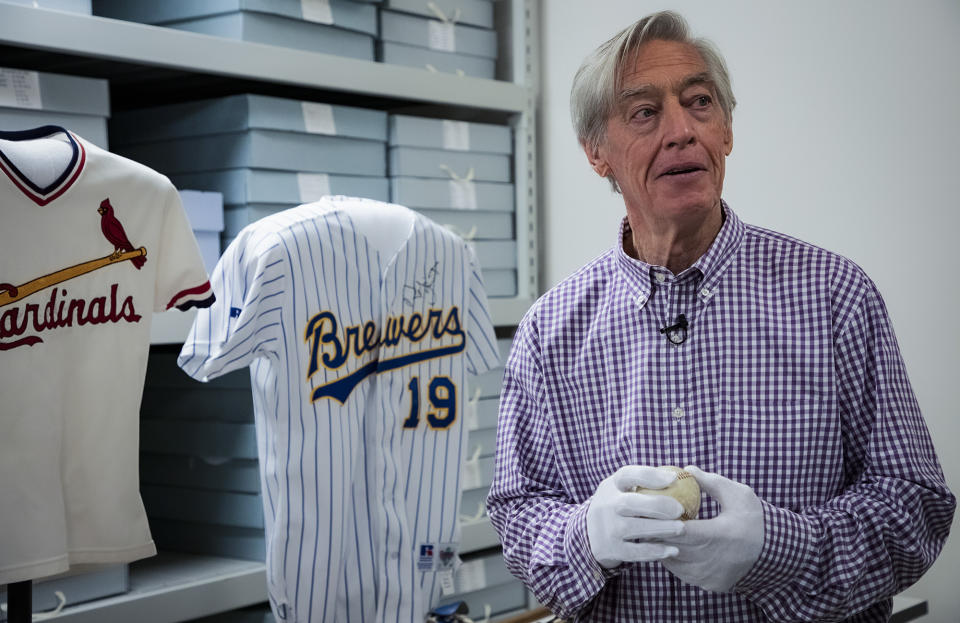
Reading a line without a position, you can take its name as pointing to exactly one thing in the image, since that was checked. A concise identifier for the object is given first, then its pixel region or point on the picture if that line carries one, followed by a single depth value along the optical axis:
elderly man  1.16
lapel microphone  1.30
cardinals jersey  1.42
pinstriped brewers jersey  1.67
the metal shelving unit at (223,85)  1.81
